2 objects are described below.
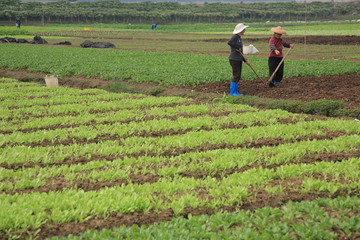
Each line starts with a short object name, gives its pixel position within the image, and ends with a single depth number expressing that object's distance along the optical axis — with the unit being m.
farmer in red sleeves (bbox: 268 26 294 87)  17.03
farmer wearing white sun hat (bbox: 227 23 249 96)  15.77
